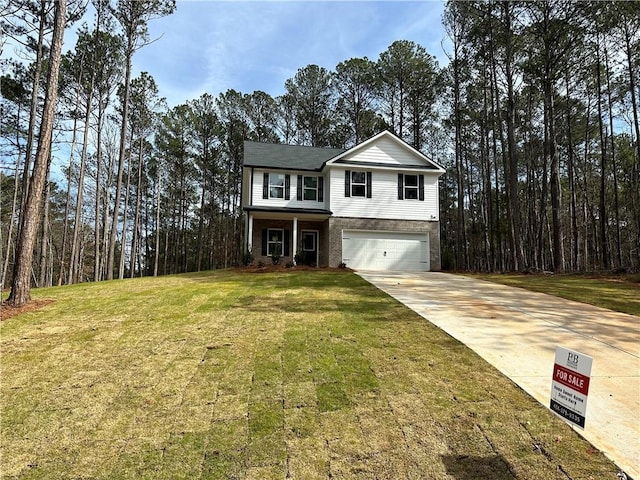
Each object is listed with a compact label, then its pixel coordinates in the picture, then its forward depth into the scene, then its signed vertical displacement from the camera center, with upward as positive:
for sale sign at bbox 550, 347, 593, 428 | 2.36 -0.85
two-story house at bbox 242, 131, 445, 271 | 16.67 +2.46
